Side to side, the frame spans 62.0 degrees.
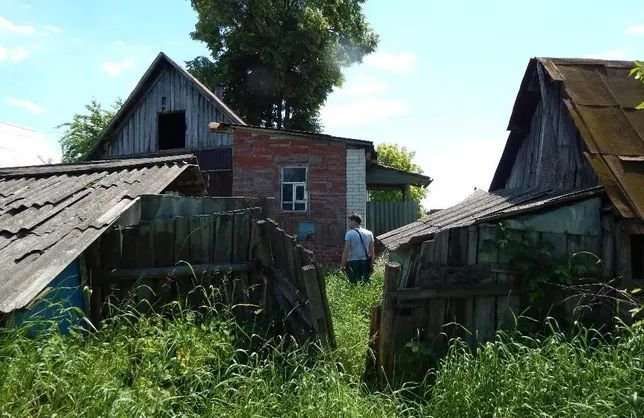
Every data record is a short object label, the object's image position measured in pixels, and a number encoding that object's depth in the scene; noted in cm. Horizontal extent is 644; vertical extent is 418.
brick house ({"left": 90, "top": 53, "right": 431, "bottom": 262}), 1606
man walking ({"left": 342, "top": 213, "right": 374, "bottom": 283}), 946
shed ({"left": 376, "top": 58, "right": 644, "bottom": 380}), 502
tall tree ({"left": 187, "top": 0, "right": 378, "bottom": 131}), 2634
